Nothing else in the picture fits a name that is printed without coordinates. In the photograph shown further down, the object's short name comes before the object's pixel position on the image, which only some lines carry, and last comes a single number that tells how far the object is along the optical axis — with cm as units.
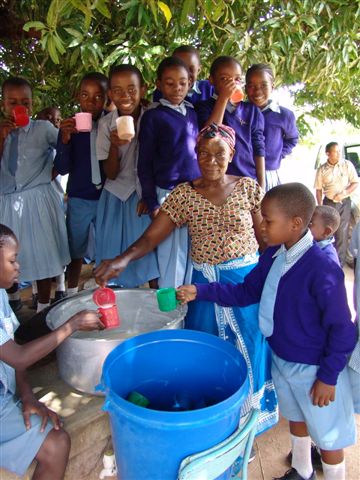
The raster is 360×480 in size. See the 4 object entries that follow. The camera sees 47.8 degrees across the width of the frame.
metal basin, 174
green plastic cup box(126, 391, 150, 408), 148
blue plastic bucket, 117
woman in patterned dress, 194
